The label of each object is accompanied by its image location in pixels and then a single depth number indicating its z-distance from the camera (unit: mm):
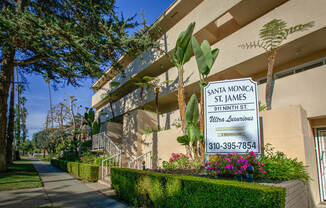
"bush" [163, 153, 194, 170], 7716
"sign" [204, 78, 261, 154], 5059
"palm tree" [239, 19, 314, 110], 7041
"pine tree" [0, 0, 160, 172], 8750
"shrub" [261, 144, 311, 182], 4734
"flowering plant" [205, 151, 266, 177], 4730
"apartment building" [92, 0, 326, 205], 5938
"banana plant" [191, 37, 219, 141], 6562
